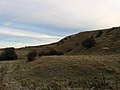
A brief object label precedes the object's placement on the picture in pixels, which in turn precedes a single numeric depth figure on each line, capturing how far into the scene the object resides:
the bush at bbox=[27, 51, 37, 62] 15.57
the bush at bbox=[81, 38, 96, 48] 20.80
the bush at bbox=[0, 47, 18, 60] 19.55
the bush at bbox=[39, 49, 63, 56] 20.94
